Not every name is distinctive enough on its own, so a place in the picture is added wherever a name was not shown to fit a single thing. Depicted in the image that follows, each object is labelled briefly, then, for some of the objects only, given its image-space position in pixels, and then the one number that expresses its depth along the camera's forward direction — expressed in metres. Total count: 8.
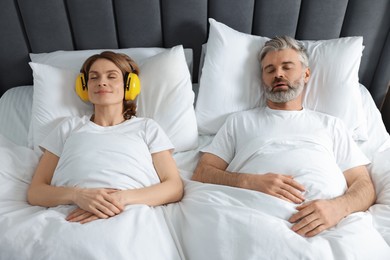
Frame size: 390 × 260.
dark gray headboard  1.56
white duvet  0.92
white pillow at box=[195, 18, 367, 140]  1.53
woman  1.12
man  1.12
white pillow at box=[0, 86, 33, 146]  1.50
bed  1.20
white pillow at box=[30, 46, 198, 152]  1.45
